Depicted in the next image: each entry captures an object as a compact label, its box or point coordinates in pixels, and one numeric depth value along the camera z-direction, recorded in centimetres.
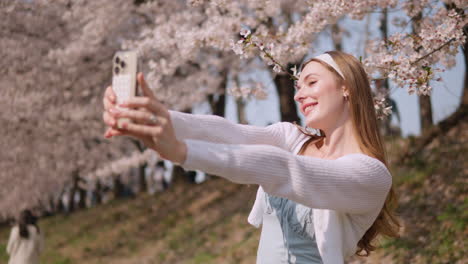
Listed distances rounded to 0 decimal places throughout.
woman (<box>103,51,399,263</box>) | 163
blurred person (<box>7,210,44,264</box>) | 895
